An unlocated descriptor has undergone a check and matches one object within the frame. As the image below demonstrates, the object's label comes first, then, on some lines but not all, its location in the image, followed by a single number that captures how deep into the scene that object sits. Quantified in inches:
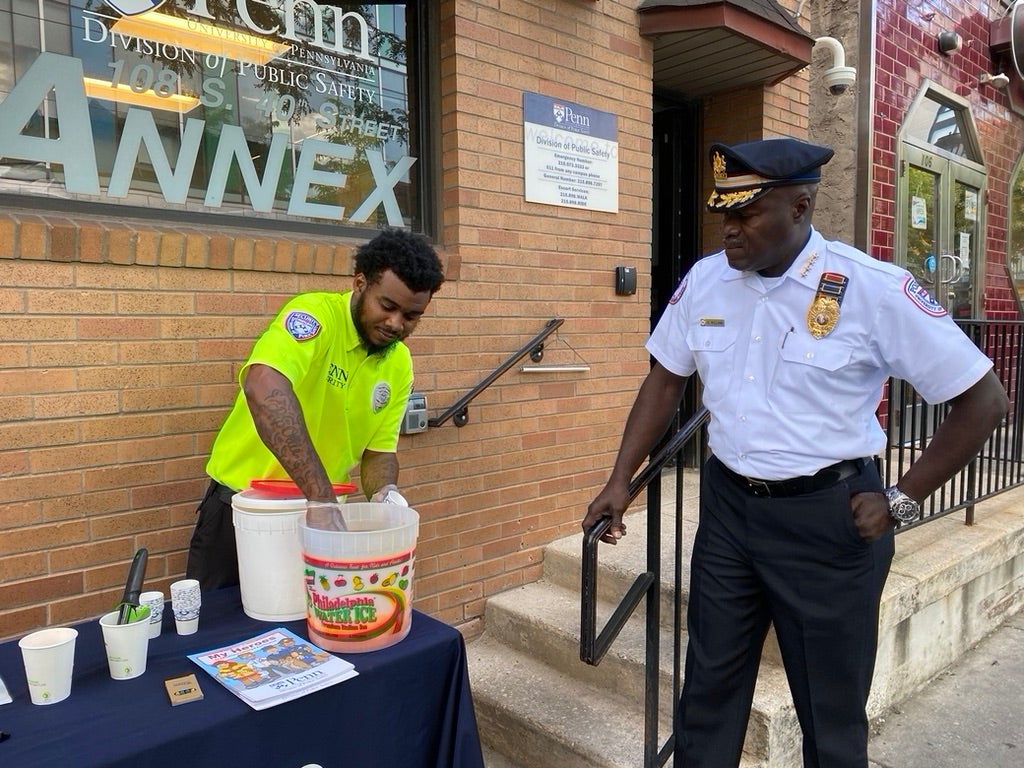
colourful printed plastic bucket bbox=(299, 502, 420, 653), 70.4
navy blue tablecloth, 58.4
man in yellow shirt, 79.4
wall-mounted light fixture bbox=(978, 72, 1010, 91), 283.1
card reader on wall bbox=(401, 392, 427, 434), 128.4
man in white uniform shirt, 75.5
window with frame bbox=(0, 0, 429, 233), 101.4
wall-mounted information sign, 146.3
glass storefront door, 249.1
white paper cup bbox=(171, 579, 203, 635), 77.0
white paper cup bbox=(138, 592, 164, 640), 75.8
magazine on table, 65.1
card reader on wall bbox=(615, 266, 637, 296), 162.9
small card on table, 63.9
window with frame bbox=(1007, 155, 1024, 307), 309.2
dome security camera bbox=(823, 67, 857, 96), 214.2
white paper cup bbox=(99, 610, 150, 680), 67.2
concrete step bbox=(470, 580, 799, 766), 105.6
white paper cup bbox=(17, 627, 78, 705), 62.4
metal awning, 159.2
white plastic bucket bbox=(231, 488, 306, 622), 77.9
